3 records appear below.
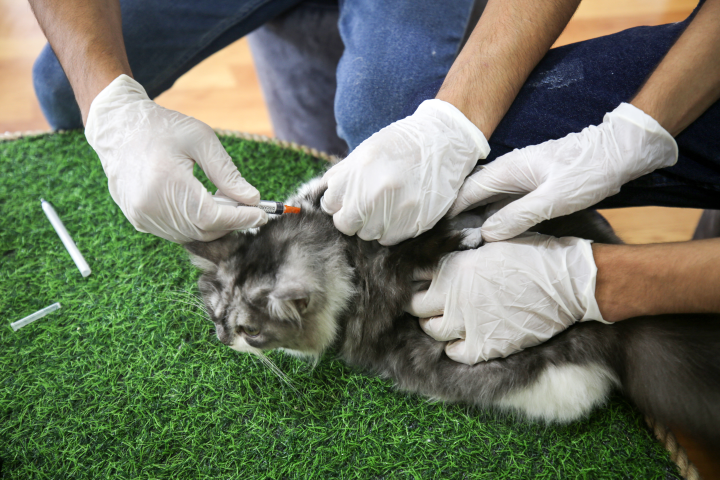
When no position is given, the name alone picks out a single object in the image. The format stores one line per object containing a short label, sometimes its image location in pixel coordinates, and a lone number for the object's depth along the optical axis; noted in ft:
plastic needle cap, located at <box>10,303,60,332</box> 3.39
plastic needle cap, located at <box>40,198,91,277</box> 3.52
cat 3.08
